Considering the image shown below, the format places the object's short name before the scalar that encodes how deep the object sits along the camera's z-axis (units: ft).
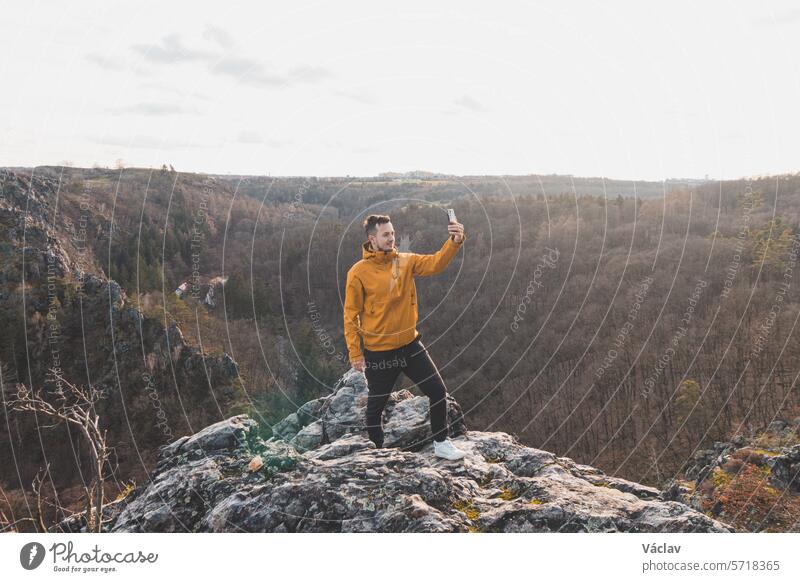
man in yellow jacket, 17.65
